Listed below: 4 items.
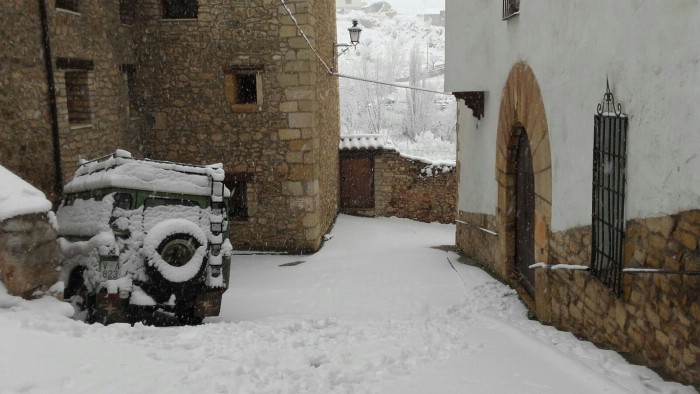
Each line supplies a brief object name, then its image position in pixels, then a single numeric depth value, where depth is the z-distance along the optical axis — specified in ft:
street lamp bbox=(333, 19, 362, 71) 42.91
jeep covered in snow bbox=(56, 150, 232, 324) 19.11
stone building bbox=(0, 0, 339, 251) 34.71
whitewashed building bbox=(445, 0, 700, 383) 11.04
